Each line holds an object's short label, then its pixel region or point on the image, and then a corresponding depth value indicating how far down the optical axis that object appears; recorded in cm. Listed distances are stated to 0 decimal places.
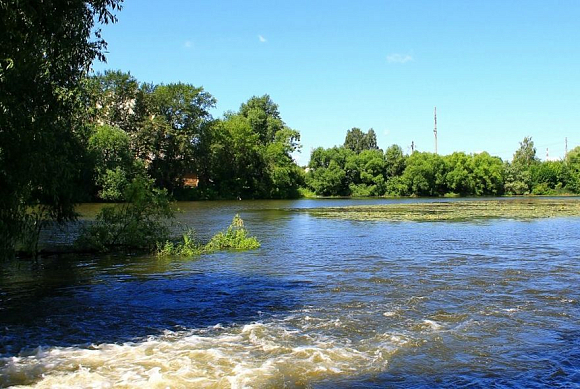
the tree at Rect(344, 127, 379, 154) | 18128
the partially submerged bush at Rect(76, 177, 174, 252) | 2239
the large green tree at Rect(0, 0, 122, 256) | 934
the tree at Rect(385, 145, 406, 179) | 11688
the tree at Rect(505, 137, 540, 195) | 11838
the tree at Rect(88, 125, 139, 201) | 6488
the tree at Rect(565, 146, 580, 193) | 11844
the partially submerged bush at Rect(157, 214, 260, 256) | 2234
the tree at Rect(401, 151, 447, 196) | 11125
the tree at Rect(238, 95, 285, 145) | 11638
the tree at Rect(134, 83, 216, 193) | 7838
